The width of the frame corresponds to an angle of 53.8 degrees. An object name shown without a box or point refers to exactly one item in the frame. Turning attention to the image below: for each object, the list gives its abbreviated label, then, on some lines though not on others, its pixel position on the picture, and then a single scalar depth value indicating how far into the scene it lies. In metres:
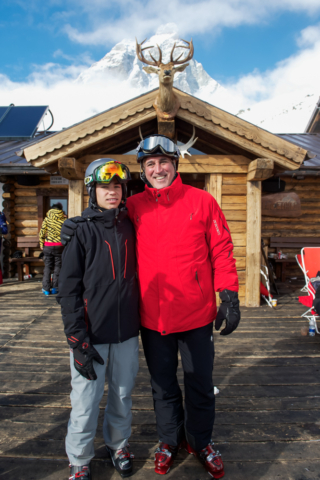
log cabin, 5.68
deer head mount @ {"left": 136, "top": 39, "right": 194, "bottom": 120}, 5.02
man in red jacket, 2.11
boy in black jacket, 1.95
